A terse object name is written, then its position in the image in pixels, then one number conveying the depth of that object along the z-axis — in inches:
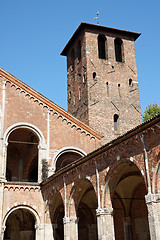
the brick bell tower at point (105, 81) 1004.6
